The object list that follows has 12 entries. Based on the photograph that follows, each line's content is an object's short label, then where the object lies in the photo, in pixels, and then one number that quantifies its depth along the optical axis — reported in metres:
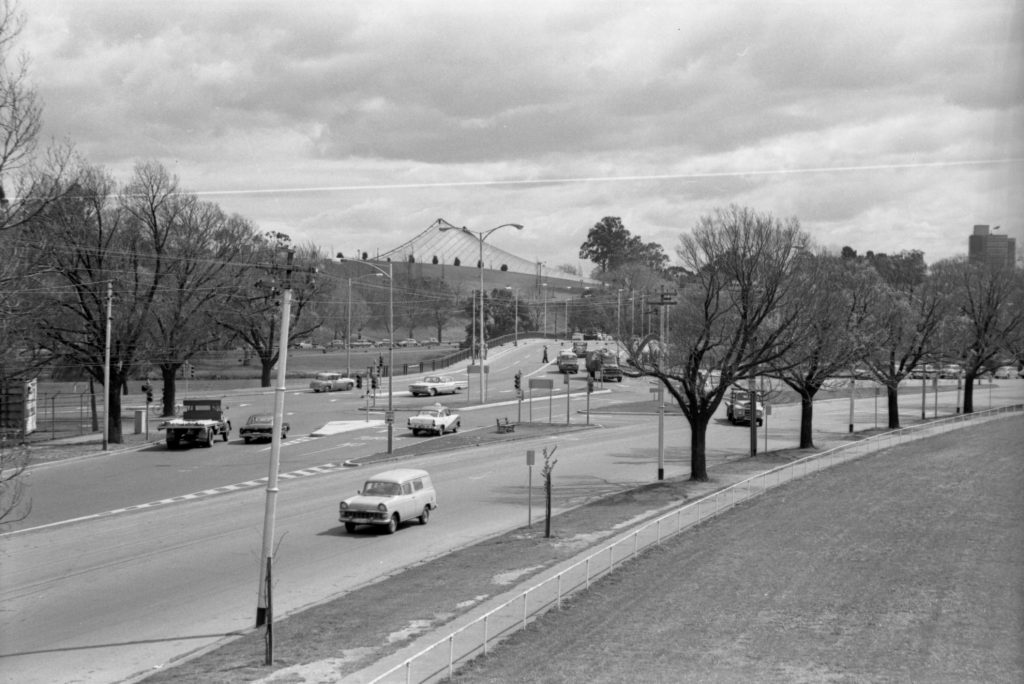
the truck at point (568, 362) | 94.12
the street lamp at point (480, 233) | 56.57
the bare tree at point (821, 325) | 39.41
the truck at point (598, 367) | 81.71
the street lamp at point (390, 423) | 45.66
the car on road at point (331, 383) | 84.31
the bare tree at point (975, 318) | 59.16
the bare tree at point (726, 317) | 37.22
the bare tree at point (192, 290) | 62.12
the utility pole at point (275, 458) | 18.47
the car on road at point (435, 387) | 78.88
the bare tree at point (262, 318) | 80.75
